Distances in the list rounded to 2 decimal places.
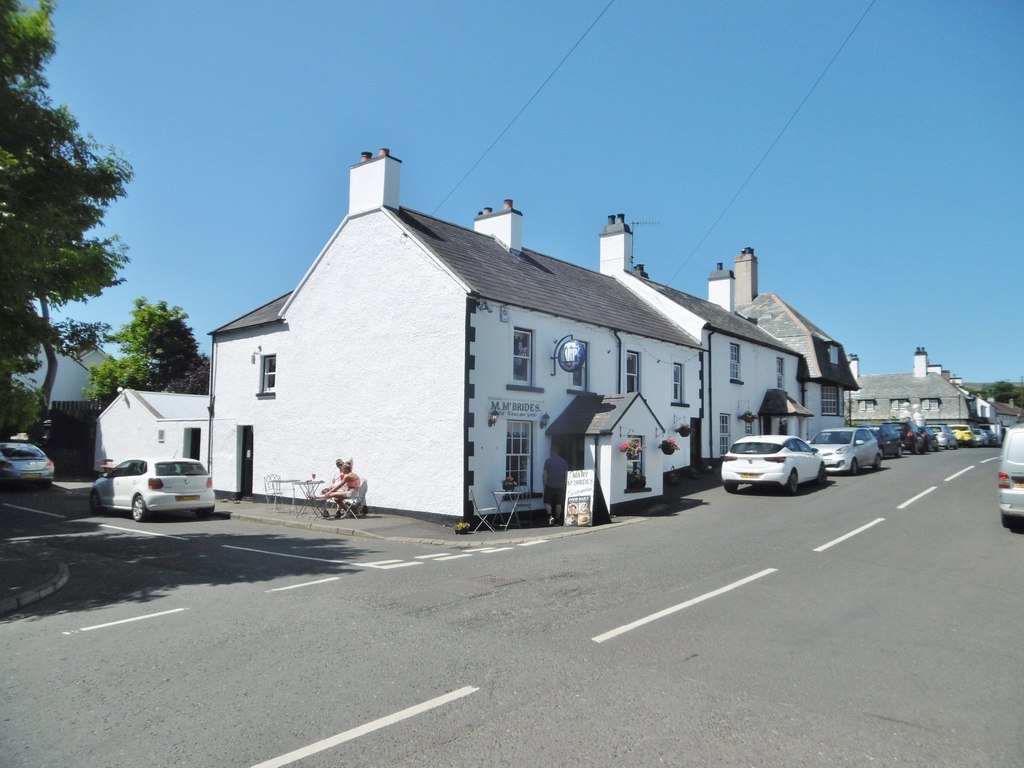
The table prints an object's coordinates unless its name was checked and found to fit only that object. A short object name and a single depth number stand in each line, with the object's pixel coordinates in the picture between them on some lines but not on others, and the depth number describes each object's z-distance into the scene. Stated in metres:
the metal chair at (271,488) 19.67
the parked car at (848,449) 23.77
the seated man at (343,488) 16.36
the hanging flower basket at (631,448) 17.08
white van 12.17
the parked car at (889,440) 31.16
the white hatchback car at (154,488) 16.44
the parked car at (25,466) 23.55
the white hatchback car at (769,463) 18.67
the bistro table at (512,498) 15.69
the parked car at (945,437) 42.81
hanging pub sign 17.23
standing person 16.17
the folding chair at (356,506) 16.45
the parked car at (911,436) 35.84
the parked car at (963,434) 46.22
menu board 15.59
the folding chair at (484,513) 15.10
